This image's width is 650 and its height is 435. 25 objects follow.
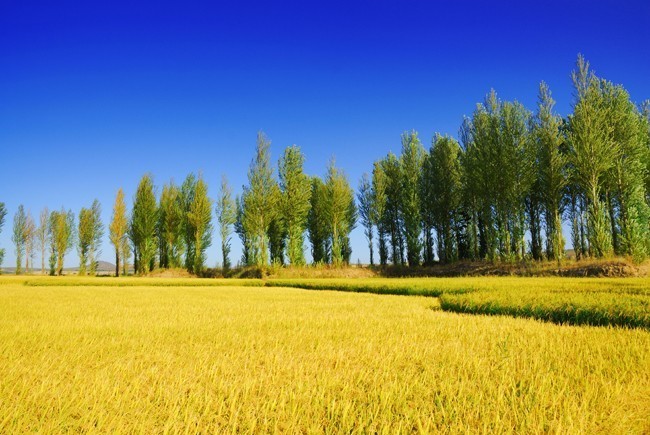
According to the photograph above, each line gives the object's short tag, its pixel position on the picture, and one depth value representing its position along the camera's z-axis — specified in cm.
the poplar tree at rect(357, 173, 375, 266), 4048
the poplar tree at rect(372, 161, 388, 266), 4000
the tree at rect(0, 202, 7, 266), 5397
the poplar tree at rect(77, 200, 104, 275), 5359
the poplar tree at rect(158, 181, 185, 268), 4616
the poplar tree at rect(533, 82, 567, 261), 2764
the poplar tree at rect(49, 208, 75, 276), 5509
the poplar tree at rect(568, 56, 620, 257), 2446
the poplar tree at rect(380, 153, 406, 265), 4053
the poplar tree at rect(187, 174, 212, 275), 4347
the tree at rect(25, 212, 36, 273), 5694
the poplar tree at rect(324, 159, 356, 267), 3853
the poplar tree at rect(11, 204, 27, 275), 5687
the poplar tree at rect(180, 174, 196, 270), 4504
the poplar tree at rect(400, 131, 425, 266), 3781
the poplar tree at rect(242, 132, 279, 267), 3691
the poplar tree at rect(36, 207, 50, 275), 5694
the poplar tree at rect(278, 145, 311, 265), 3853
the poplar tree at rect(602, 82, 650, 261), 2520
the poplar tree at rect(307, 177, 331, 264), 4297
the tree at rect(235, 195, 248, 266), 4500
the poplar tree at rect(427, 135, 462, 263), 3662
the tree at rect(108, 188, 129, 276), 4662
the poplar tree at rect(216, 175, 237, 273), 4528
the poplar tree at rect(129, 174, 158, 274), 4525
